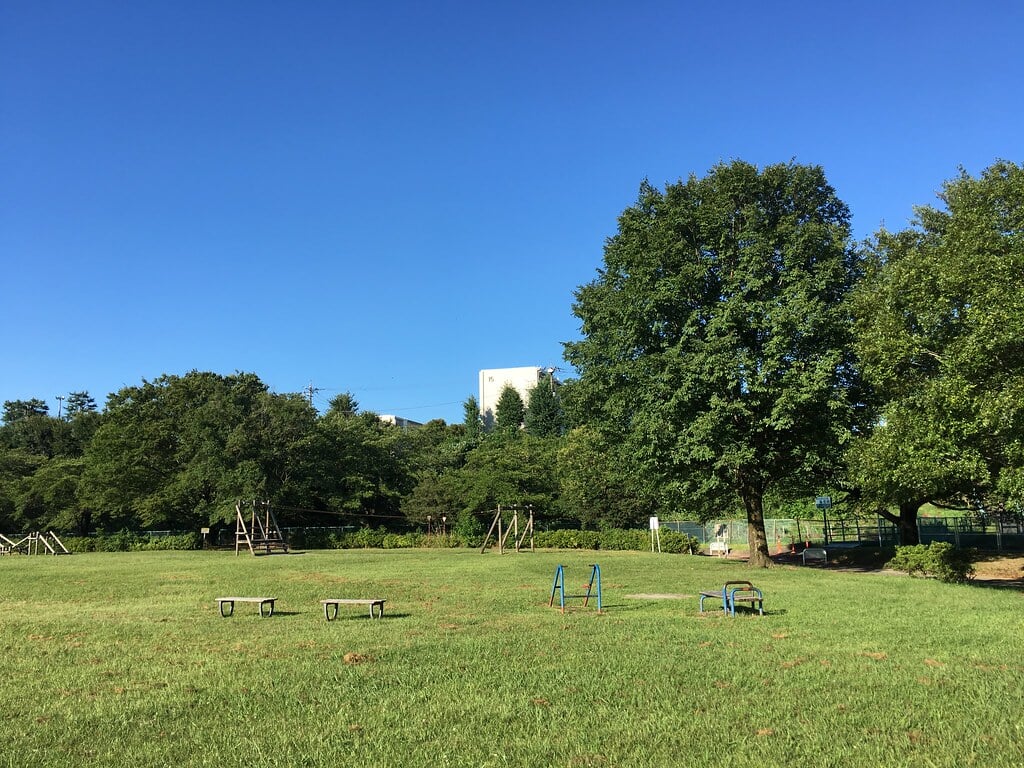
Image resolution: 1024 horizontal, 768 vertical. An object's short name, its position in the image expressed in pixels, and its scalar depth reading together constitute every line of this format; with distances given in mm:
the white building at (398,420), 141875
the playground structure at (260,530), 38625
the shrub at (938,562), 19938
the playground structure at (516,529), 38875
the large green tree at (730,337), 22453
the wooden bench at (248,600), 12617
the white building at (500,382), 128750
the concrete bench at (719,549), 36688
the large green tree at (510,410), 102000
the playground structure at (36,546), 44844
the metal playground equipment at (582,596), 12539
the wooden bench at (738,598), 12258
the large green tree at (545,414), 92812
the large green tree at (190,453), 48125
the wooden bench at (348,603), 12156
